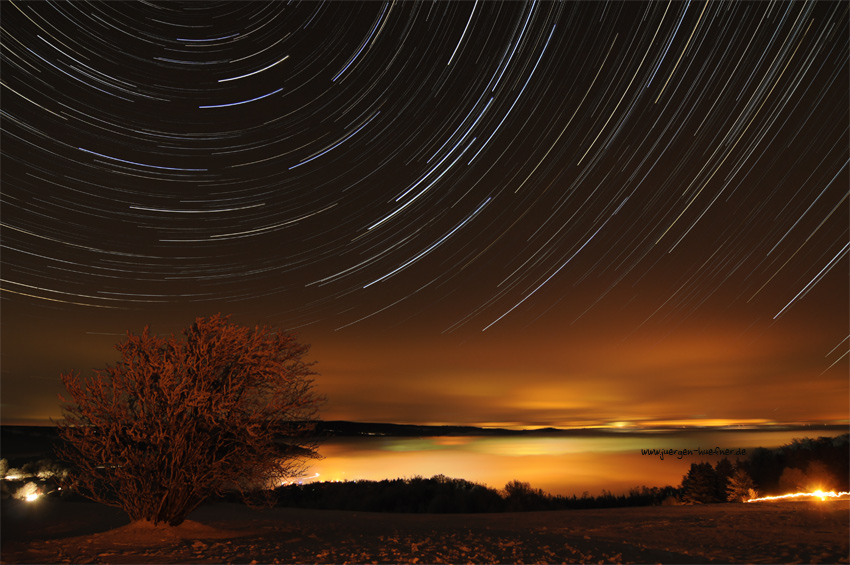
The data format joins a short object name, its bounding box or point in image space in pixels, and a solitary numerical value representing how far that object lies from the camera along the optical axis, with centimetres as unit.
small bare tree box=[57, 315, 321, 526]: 1059
